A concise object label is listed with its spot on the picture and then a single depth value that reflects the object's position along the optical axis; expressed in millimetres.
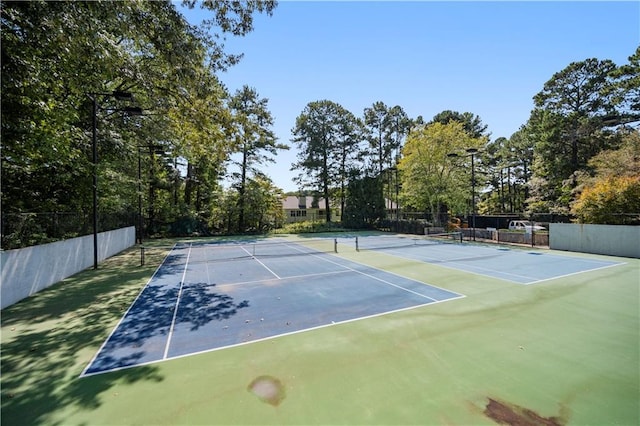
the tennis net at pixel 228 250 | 15477
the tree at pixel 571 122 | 25297
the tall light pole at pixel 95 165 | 11703
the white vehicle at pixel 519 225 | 26642
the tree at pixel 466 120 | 41812
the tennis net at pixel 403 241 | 19828
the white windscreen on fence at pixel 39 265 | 7523
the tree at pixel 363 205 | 36406
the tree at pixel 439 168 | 27781
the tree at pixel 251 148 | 31016
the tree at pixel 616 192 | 15184
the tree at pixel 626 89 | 20281
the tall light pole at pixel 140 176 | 17219
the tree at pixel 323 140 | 37625
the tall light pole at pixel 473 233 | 23092
